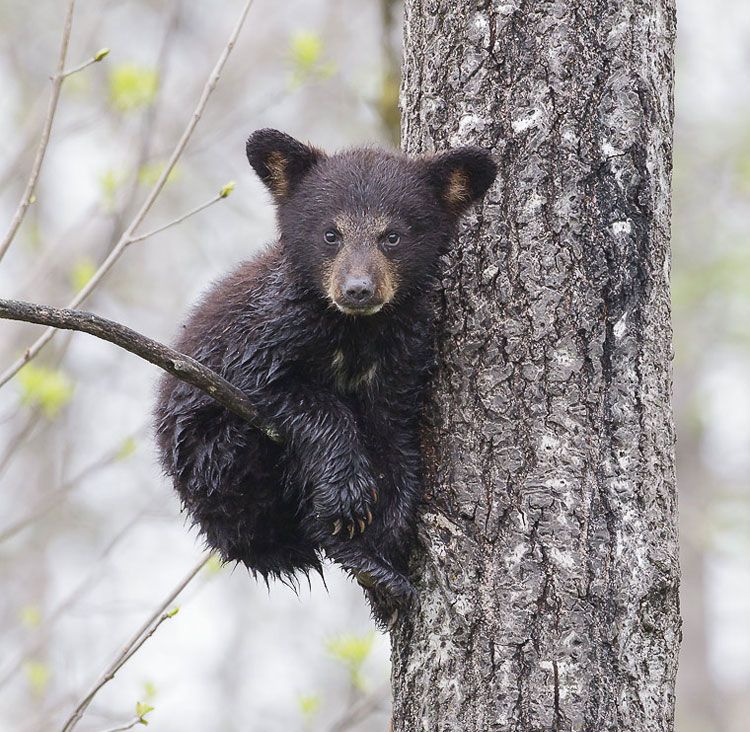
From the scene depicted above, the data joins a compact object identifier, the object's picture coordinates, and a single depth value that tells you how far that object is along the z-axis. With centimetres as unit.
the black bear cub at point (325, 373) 778
